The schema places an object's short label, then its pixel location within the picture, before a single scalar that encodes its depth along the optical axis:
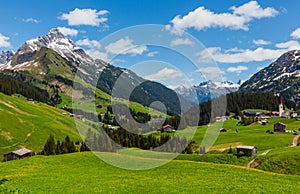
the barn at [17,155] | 96.50
